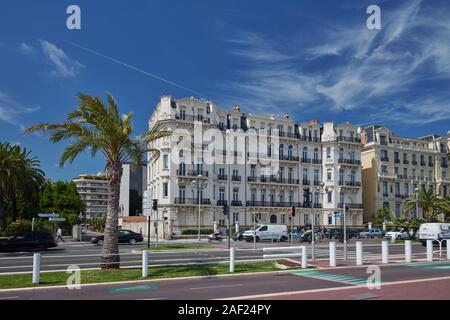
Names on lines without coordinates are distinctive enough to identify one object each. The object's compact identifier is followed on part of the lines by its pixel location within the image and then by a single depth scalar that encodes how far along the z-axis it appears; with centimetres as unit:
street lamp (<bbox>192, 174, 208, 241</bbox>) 5738
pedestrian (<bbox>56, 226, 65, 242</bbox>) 4456
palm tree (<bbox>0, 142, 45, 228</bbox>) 4034
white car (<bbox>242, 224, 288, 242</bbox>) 4344
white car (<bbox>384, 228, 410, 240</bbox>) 4834
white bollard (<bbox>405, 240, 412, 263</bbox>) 2100
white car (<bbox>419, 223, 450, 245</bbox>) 3591
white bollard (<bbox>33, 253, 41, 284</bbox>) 1416
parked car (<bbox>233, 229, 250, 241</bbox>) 4653
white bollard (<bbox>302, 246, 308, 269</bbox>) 1801
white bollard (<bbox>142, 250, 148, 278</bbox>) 1562
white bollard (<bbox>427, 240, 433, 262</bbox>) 2191
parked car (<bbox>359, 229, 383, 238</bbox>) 5500
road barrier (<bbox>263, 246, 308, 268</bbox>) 1802
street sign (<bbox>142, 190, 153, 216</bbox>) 2656
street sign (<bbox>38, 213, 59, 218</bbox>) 4067
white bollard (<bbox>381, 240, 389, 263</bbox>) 2049
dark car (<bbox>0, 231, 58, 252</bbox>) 2977
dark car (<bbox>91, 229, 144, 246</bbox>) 3891
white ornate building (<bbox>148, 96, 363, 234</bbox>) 5706
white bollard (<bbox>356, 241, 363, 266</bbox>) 1942
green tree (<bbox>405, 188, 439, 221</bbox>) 5171
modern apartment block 16050
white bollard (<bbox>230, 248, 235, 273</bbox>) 1691
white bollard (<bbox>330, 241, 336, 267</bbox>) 1867
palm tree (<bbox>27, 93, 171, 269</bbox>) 1650
